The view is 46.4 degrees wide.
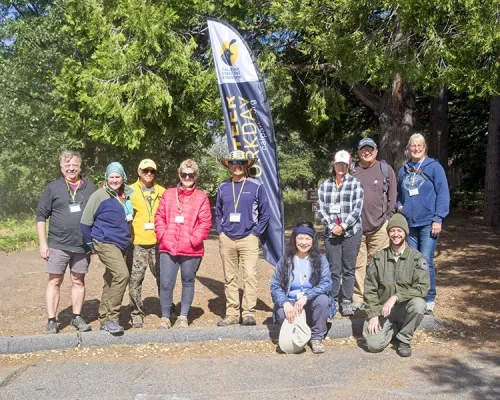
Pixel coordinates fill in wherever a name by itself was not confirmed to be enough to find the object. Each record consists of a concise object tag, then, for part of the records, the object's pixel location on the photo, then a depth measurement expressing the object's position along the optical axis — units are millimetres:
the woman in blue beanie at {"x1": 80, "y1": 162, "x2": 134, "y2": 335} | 5895
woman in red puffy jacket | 6074
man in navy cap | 6523
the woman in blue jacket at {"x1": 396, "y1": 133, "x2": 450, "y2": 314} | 6184
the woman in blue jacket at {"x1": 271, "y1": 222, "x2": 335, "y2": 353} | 5551
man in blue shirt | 6203
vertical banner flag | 7191
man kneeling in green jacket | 5414
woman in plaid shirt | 6305
